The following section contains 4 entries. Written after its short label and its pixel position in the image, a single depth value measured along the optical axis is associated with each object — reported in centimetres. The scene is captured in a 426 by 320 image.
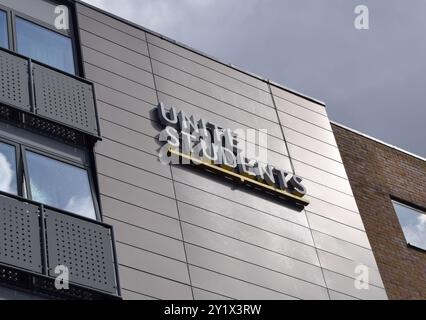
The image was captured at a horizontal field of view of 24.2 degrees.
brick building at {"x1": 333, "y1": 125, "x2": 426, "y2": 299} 2025
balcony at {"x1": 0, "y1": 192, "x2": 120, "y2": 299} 1352
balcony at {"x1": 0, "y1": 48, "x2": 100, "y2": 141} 1603
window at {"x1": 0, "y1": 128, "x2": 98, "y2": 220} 1498
